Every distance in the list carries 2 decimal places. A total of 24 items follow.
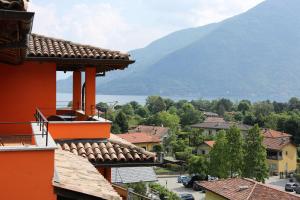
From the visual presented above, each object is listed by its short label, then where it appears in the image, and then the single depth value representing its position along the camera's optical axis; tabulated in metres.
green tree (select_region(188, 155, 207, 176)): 47.81
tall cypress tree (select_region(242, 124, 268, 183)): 40.94
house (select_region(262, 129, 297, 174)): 56.78
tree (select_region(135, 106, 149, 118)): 116.31
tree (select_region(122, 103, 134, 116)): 108.74
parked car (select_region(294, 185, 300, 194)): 43.84
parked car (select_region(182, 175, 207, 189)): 46.66
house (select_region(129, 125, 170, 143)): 75.29
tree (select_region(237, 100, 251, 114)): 118.06
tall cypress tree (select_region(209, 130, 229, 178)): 41.59
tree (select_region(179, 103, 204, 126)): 99.19
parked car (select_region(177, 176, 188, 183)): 47.97
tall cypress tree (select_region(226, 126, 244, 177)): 40.94
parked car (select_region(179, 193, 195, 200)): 38.03
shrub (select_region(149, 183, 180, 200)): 32.98
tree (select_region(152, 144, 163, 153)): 62.46
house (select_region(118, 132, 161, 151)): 63.82
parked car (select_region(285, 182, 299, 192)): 44.91
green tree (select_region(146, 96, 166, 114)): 125.12
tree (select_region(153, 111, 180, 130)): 86.73
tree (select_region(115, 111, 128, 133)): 77.31
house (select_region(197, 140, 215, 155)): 63.38
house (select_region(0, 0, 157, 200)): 6.88
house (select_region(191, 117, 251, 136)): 83.38
